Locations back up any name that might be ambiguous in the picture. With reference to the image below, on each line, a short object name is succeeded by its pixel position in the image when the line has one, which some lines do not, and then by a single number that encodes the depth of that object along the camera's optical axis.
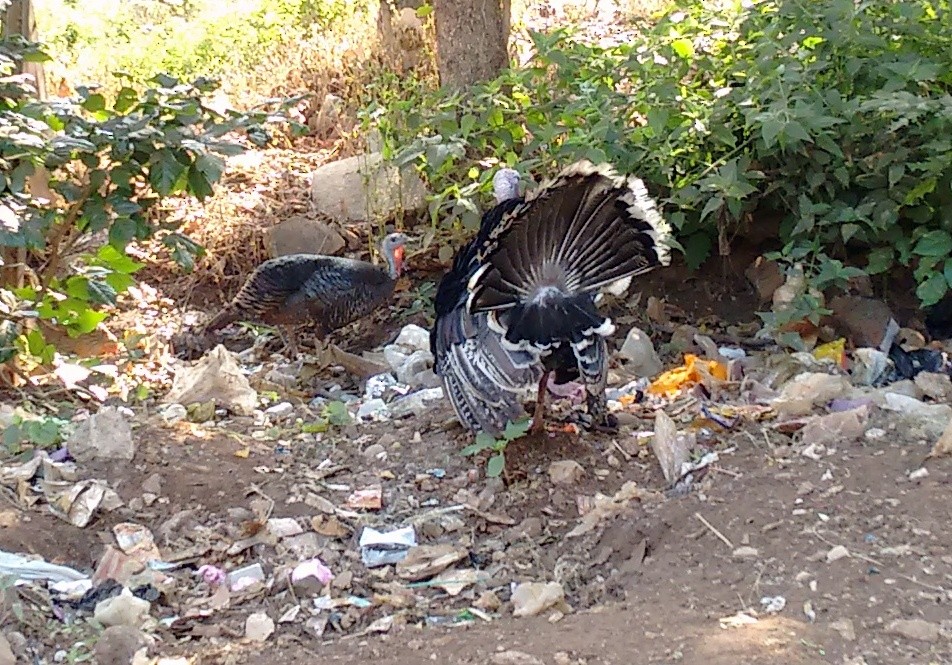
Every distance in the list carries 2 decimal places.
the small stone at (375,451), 4.95
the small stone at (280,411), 5.60
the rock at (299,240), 8.05
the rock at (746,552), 3.36
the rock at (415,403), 5.41
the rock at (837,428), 4.16
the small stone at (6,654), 3.11
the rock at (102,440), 4.59
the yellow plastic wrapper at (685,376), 5.34
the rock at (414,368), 6.04
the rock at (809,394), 4.62
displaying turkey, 4.21
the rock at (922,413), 4.17
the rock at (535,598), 3.37
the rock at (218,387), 5.59
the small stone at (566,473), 4.47
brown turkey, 6.73
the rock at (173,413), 5.19
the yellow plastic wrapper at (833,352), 5.55
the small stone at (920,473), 3.63
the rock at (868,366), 5.34
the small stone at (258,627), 3.47
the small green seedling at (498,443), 4.45
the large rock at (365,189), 7.80
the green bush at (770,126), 5.59
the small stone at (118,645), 3.26
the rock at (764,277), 6.56
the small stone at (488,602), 3.61
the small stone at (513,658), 2.84
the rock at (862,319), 5.99
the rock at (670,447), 4.33
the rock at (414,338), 6.59
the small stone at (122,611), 3.46
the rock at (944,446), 3.71
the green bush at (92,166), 4.62
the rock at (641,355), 5.84
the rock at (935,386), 4.95
